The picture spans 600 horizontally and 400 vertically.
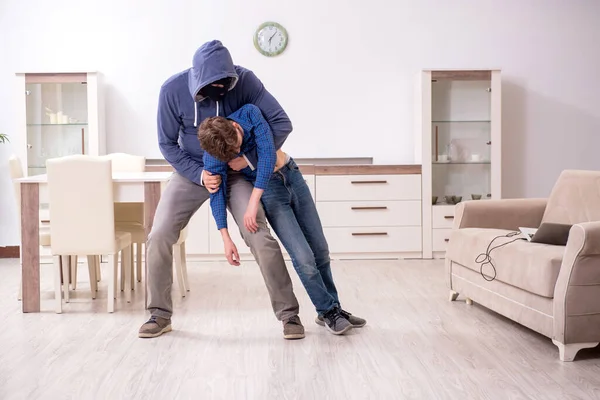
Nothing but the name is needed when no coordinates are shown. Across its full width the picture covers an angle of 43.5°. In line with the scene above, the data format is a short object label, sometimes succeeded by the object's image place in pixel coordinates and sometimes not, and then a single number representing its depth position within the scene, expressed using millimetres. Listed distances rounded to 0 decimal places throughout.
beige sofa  2938
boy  3113
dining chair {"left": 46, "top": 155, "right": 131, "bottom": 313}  3971
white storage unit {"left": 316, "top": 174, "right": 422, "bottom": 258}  6062
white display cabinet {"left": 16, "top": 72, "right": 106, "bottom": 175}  6066
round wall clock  6426
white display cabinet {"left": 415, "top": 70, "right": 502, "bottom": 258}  6094
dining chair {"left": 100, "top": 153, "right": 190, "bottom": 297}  4594
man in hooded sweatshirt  3283
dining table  4055
